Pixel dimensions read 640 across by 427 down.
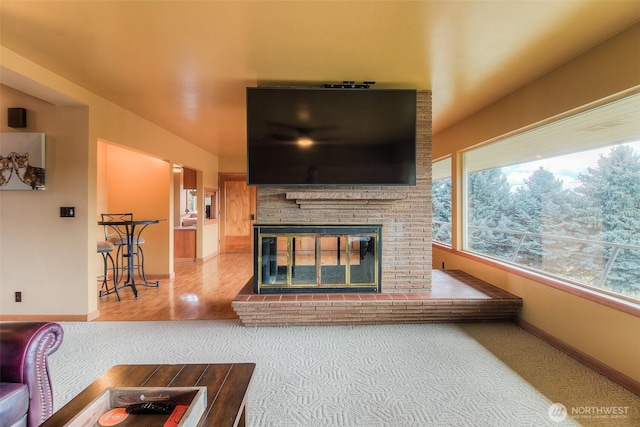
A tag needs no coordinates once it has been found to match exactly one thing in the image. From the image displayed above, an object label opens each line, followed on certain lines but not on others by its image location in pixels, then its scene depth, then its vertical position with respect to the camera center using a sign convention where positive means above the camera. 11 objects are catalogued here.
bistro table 3.90 -0.50
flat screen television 3.07 +0.83
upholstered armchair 1.32 -0.79
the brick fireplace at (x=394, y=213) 3.29 -0.01
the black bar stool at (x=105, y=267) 3.86 -0.77
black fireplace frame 3.22 -0.28
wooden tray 1.09 -0.78
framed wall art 3.04 +0.54
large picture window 2.29 +0.14
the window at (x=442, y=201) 5.13 +0.21
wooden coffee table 1.13 -0.80
